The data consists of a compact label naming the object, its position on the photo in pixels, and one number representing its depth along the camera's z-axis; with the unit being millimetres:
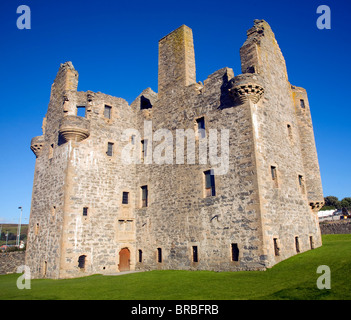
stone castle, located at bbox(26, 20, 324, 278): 15852
